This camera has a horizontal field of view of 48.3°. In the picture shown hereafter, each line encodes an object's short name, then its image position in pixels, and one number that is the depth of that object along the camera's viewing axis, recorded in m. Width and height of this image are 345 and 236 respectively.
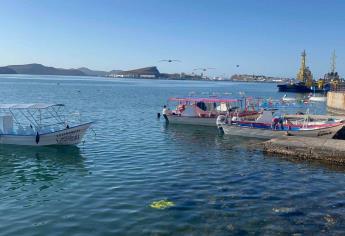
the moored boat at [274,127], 33.94
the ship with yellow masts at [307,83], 153.50
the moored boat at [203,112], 47.28
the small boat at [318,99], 96.37
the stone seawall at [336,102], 66.94
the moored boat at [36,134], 30.75
